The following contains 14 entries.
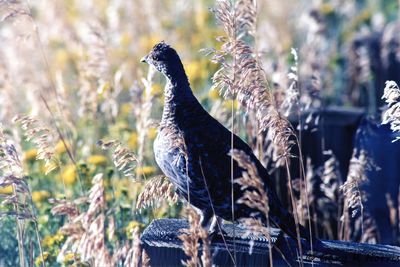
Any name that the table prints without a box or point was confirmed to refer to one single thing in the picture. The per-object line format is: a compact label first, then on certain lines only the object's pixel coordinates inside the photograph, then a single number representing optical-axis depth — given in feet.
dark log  20.90
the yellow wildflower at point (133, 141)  36.60
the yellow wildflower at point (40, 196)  31.42
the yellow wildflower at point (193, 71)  44.04
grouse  21.72
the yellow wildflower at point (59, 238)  26.08
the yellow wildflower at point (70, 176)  32.32
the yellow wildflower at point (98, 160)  33.61
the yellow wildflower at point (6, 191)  32.42
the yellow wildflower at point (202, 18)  52.36
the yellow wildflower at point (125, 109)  42.83
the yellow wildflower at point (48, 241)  26.43
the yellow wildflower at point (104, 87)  30.48
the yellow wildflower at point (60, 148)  34.32
